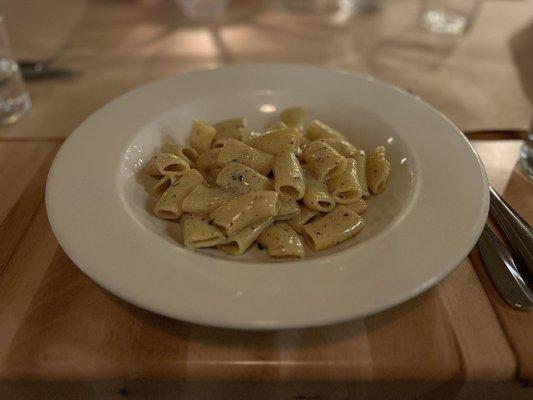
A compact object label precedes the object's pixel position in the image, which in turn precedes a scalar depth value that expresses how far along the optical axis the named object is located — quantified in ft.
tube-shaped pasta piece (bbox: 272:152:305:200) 1.06
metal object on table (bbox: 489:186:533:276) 0.98
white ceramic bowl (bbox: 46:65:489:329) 0.78
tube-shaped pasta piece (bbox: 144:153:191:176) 1.12
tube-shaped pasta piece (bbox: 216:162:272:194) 1.08
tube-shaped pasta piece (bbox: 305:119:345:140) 1.26
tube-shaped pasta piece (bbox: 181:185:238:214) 1.05
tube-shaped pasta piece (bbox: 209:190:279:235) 0.99
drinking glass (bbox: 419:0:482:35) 2.15
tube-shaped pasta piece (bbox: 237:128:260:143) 1.22
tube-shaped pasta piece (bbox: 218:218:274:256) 0.99
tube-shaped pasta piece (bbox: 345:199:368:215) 1.09
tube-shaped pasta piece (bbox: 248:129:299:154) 1.15
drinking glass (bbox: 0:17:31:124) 1.49
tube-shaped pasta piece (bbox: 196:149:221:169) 1.17
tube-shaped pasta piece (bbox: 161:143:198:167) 1.19
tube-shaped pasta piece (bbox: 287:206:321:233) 1.06
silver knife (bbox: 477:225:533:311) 0.91
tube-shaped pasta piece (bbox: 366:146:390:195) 1.13
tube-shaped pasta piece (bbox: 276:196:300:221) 1.06
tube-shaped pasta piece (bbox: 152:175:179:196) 1.12
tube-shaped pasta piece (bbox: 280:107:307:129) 1.32
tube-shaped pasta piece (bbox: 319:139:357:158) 1.19
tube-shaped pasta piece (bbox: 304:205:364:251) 1.00
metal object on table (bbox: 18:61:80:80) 1.70
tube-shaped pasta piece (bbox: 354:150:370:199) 1.13
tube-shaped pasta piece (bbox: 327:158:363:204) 1.09
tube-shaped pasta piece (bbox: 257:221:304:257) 0.98
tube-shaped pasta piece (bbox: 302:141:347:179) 1.11
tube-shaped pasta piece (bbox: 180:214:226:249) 0.97
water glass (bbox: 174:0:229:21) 2.20
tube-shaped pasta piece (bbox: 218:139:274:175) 1.13
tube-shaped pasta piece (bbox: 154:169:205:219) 1.06
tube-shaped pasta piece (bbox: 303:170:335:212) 1.08
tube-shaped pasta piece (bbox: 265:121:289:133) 1.24
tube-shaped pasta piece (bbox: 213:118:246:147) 1.23
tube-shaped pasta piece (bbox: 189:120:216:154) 1.25
